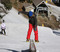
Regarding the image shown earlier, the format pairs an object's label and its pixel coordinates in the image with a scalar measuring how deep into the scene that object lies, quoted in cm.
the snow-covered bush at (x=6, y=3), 7094
